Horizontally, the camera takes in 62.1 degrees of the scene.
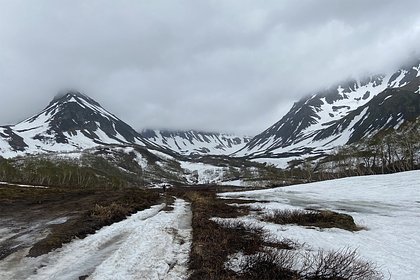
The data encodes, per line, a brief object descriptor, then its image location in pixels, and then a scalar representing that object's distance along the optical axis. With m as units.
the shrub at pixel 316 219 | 24.84
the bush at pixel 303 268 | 12.49
